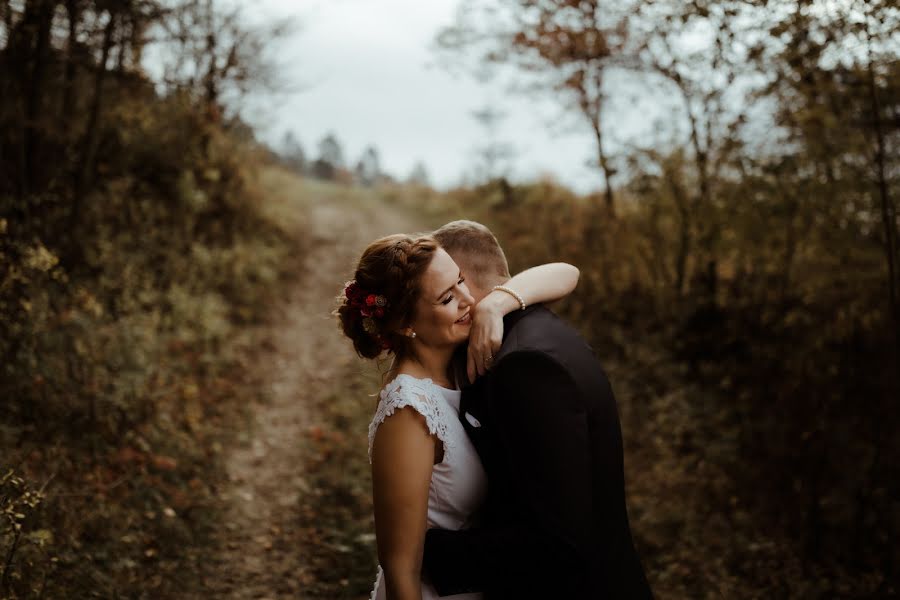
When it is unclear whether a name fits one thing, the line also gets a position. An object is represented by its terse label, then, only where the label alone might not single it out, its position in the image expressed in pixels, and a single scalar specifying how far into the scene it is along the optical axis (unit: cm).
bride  232
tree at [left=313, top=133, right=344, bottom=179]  3513
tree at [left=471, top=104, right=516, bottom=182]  1541
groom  209
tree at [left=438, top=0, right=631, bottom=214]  945
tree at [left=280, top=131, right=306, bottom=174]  3025
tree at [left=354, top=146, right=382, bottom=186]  2935
